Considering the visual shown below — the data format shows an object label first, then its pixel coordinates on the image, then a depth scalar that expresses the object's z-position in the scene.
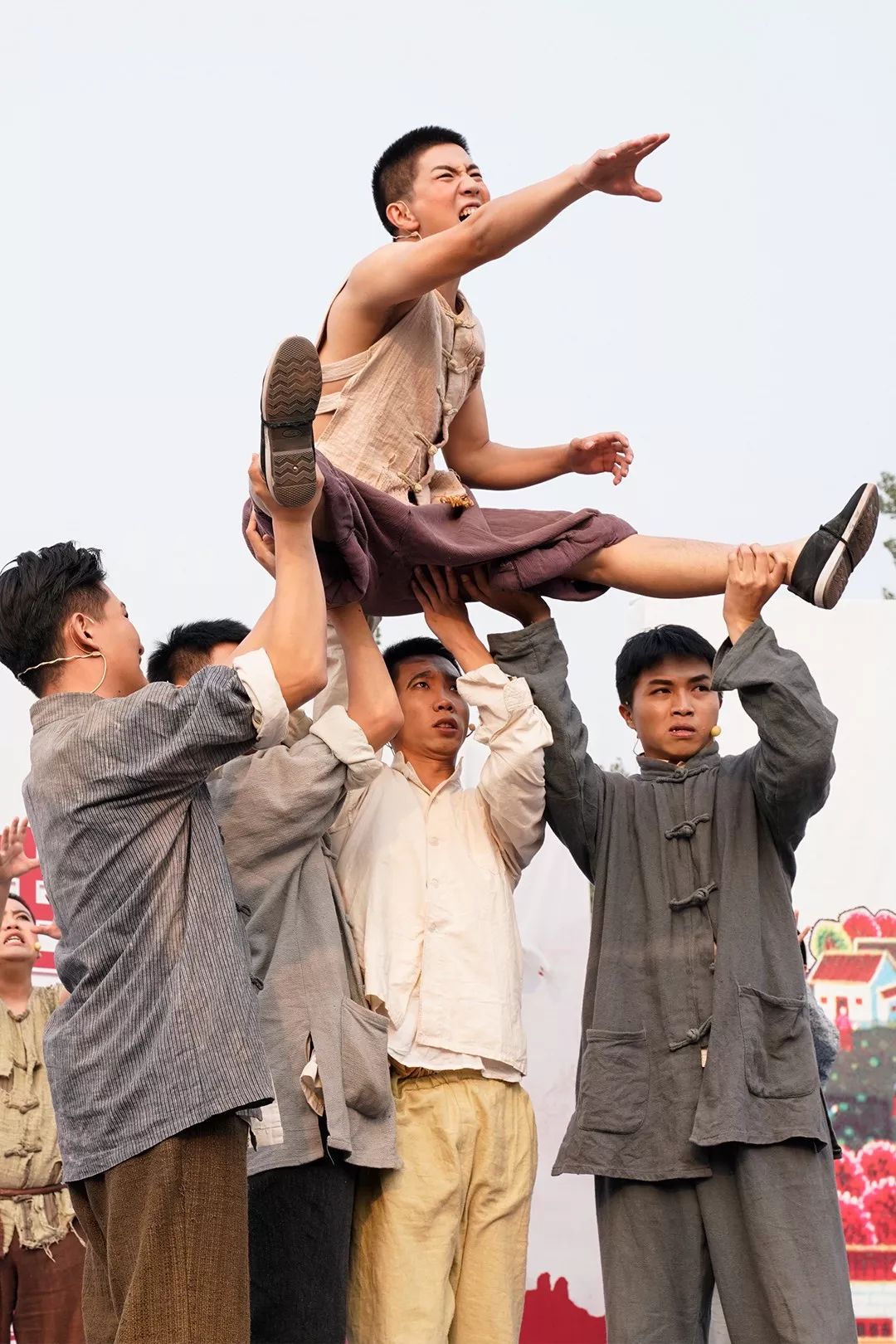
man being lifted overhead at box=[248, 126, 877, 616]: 3.12
